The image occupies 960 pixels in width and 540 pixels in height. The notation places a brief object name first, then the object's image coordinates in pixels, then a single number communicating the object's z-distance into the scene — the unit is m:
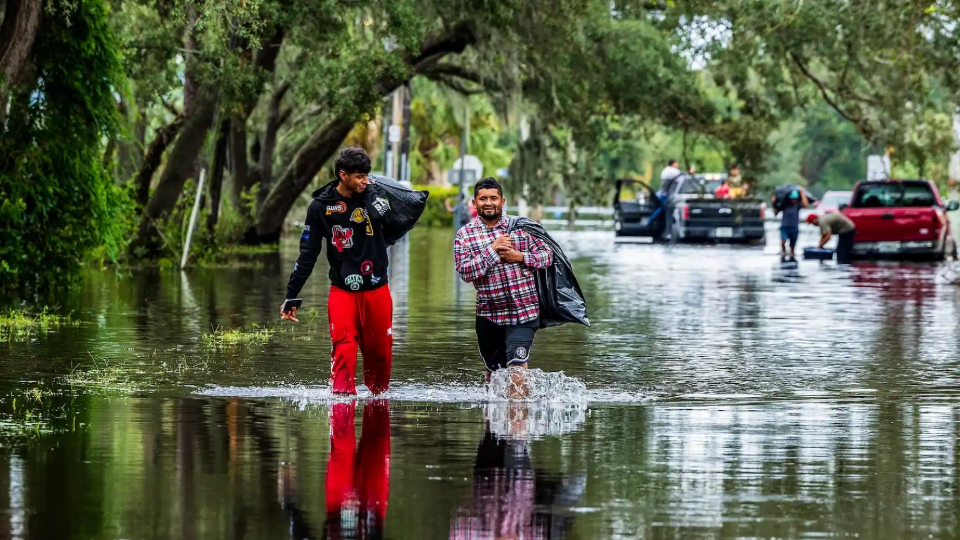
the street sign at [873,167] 59.34
